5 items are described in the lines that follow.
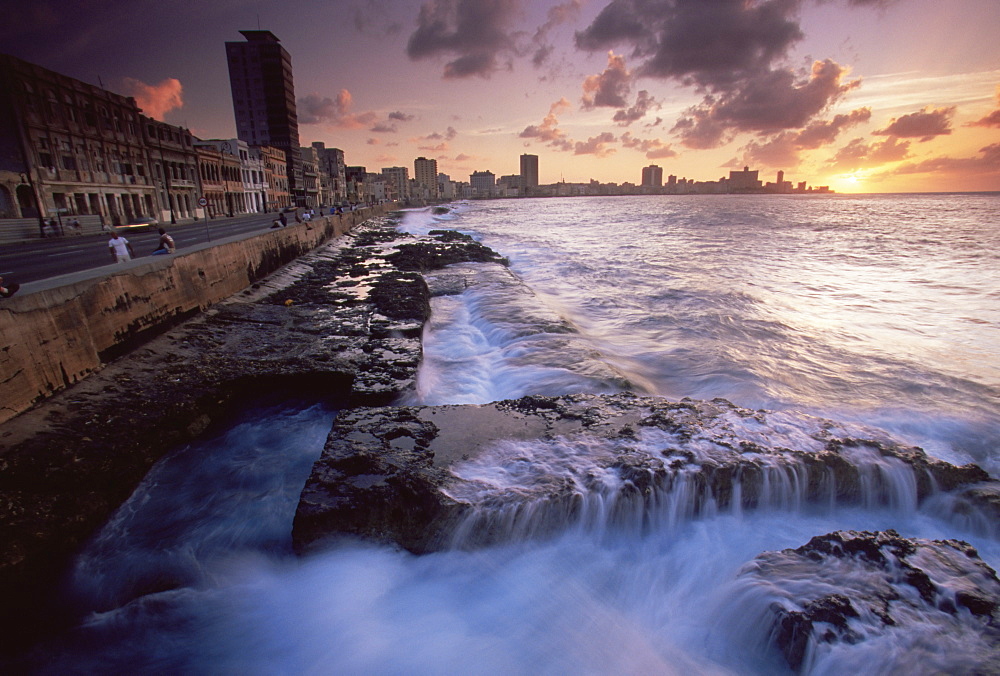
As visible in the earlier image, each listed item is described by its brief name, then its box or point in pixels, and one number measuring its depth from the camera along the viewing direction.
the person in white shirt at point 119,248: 9.73
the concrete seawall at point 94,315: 4.54
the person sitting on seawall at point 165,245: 10.15
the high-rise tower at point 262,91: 95.31
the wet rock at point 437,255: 17.66
